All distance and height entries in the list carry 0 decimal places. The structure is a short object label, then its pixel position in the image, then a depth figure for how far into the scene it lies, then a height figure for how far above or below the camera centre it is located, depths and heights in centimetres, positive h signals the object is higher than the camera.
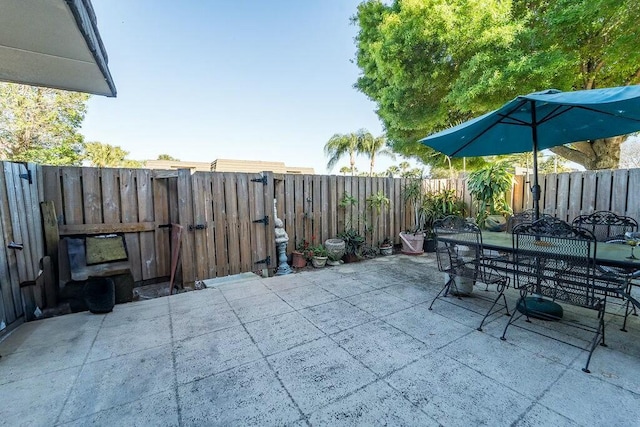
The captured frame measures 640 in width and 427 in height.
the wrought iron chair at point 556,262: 200 -61
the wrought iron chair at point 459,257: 274 -75
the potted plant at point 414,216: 569 -58
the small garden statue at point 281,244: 452 -89
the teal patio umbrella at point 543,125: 214 +73
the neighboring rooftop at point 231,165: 1332 +160
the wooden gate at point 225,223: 373 -45
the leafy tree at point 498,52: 517 +318
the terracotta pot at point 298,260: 470 -121
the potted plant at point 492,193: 523 -5
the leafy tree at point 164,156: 2893 +434
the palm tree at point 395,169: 2343 +212
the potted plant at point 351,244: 508 -104
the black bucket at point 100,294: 288 -113
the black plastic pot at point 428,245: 585 -121
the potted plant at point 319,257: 471 -116
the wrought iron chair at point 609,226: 311 -49
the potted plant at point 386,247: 566 -120
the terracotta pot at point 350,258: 505 -127
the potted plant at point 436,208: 593 -39
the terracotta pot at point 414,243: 566 -112
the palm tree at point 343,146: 1859 +336
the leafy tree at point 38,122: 975 +297
